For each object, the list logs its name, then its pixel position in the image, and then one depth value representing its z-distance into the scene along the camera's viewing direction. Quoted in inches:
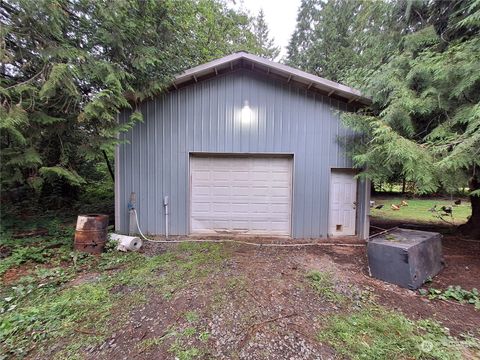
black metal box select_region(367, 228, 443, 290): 130.8
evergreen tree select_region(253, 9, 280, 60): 812.6
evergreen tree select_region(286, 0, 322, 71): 645.3
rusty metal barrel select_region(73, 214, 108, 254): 169.9
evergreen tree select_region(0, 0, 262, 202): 143.1
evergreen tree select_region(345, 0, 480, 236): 141.3
